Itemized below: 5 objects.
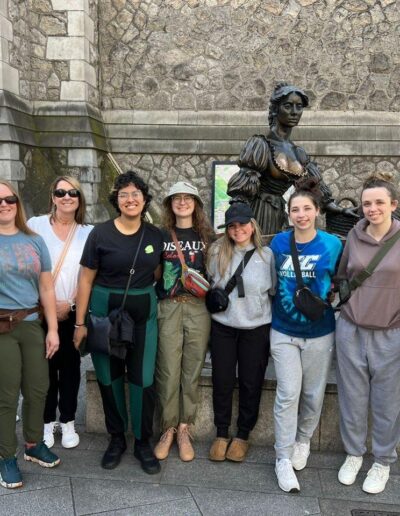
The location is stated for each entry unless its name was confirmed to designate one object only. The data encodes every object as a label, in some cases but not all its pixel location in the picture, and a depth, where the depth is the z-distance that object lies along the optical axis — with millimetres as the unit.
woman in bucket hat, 2986
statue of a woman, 3412
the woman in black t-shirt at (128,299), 2826
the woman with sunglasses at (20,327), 2695
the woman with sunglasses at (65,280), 3094
